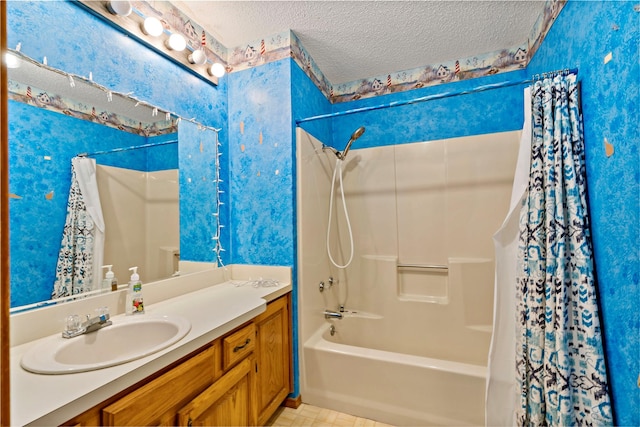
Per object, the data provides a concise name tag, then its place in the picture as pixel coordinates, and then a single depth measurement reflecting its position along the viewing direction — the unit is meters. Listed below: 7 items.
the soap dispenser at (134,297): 1.20
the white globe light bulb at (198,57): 1.65
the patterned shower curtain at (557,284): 0.98
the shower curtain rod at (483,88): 1.14
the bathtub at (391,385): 1.42
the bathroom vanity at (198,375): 0.66
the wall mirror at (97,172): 0.97
